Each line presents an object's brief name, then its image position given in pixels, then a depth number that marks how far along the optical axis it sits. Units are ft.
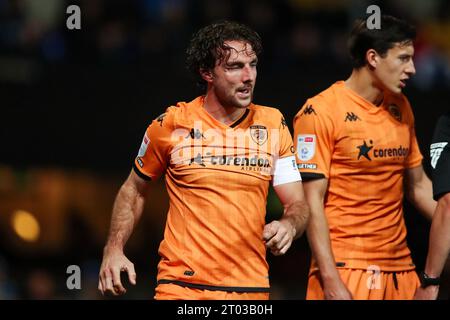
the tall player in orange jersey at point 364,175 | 51.49
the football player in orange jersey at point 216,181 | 44.98
